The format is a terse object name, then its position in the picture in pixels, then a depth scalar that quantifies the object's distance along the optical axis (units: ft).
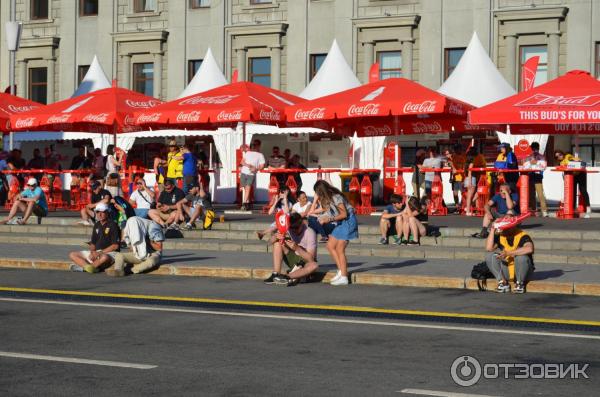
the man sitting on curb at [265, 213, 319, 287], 55.93
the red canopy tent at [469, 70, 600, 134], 75.46
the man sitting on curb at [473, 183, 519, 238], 70.44
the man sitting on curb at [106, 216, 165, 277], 60.39
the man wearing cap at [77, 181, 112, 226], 79.88
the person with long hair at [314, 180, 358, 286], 55.72
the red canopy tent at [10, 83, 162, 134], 94.17
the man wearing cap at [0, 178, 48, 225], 88.07
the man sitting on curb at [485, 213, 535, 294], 51.39
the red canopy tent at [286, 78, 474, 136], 82.53
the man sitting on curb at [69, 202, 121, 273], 61.41
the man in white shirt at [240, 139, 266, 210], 93.15
